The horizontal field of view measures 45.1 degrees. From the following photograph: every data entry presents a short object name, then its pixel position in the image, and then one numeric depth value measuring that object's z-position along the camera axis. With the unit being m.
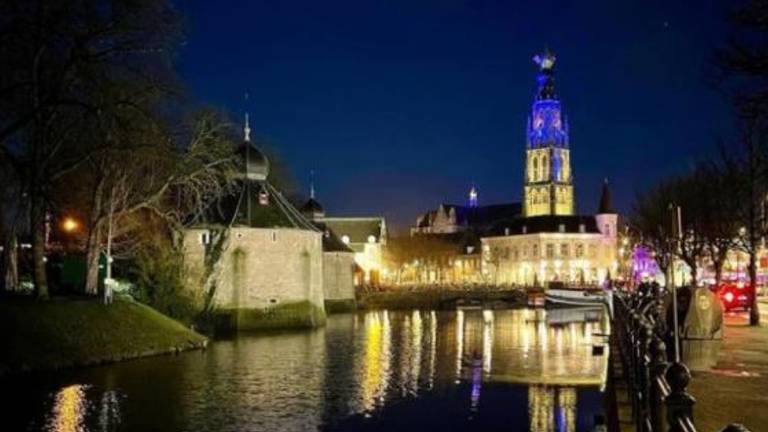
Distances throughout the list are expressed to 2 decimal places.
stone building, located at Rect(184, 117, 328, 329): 56.06
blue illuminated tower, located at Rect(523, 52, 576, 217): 178.88
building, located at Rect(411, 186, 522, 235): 191.70
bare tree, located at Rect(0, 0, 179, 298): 34.28
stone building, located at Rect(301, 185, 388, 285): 124.88
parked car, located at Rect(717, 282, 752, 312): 45.25
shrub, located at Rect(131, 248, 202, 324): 47.91
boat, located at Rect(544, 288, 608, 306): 92.50
